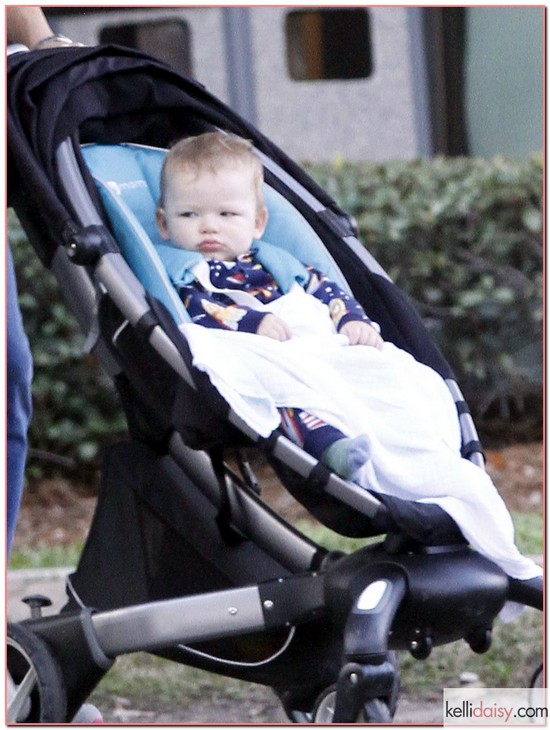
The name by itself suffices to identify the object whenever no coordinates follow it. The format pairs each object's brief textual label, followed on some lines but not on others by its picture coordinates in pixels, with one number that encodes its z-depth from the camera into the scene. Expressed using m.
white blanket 5.91
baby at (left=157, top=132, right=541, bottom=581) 5.94
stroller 5.88
